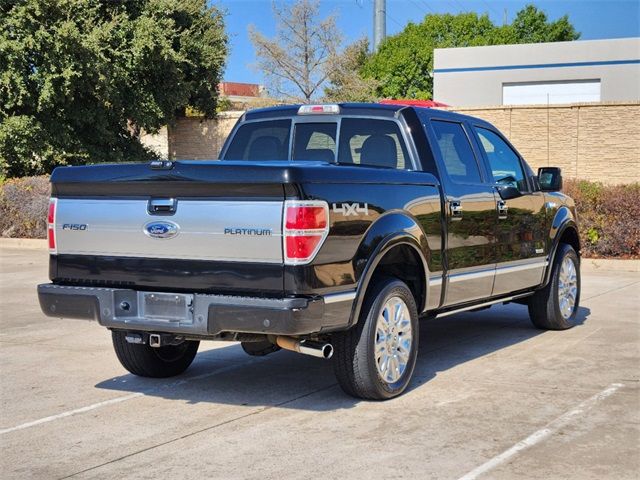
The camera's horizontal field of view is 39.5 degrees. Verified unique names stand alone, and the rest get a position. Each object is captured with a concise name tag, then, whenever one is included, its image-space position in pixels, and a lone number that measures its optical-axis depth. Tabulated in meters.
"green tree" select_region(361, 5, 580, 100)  59.53
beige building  45.97
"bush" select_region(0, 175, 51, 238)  19.05
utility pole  64.56
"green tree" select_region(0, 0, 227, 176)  26.11
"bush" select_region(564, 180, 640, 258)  14.49
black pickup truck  5.22
